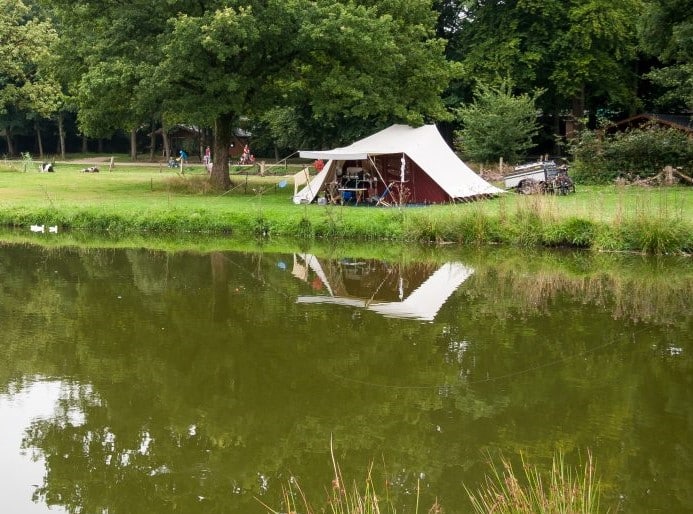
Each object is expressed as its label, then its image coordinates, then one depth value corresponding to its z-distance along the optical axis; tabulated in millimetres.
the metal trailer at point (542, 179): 22141
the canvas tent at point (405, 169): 20906
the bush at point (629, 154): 24672
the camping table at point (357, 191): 20972
